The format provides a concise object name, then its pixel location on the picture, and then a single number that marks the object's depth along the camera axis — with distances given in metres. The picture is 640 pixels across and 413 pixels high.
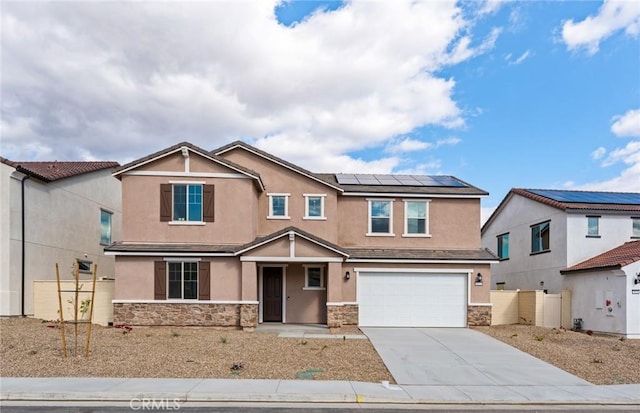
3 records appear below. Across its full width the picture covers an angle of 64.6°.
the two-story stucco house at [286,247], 18.73
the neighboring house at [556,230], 22.03
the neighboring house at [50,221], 19.22
